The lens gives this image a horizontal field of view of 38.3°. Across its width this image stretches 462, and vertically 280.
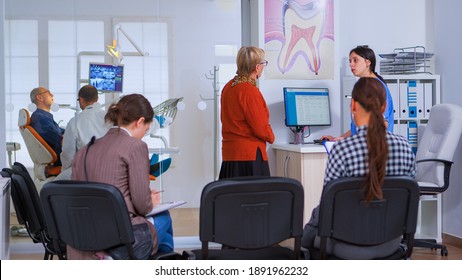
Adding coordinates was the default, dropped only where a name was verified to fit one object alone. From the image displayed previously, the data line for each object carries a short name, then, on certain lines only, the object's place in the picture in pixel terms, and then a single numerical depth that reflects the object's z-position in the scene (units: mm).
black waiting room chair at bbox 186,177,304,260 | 2658
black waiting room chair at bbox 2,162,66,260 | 3730
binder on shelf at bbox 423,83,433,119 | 5922
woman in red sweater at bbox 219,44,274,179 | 4531
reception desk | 5035
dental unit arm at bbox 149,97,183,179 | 5758
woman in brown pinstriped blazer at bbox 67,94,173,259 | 2938
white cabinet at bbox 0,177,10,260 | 3701
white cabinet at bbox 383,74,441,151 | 5891
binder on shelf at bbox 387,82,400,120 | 5879
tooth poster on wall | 5656
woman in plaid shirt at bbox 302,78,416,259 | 2816
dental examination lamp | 5707
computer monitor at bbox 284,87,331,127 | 5520
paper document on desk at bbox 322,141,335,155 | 3762
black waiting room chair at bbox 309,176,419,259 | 2748
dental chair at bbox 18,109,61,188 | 5703
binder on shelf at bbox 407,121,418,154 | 5945
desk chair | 5160
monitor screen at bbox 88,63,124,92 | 5680
